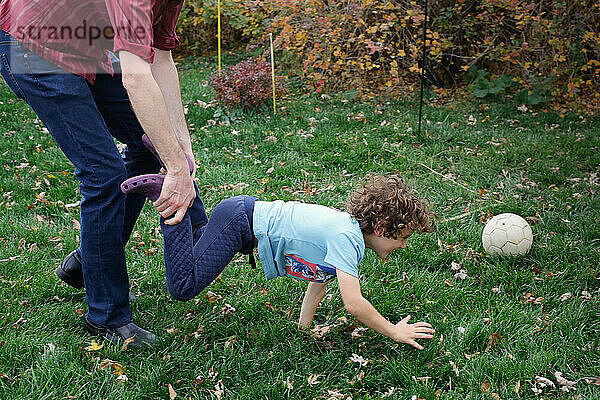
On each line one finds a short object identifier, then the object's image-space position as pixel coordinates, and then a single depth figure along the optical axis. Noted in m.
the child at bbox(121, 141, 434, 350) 2.38
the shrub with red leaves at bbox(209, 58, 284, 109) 6.45
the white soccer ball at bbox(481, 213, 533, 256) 3.30
